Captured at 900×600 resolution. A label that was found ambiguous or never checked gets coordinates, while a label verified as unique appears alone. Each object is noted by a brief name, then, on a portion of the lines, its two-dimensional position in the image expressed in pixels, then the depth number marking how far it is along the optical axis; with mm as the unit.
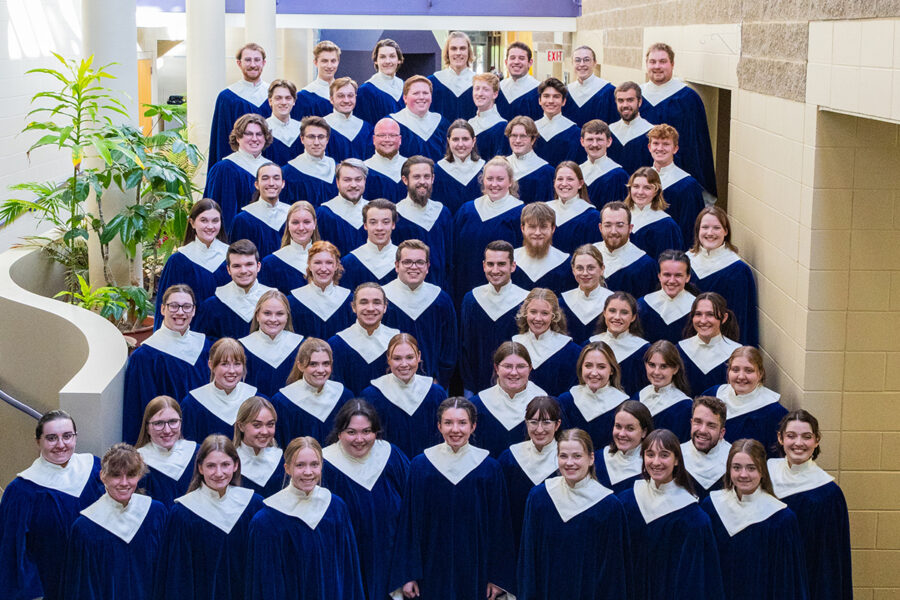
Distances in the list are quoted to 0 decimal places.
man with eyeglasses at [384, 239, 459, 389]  7000
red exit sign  15641
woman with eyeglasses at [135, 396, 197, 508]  5816
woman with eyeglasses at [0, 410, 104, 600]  5664
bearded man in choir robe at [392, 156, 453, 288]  7777
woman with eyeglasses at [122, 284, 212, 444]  6645
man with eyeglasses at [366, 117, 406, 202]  8406
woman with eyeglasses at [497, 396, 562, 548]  5738
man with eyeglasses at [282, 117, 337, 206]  8500
